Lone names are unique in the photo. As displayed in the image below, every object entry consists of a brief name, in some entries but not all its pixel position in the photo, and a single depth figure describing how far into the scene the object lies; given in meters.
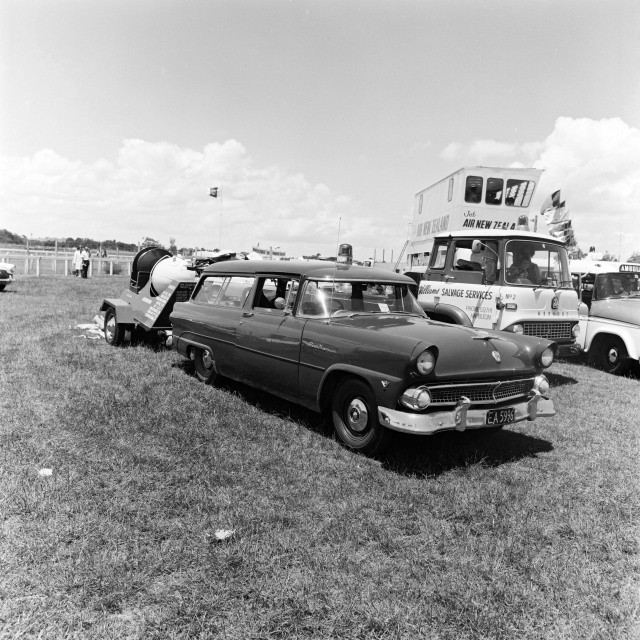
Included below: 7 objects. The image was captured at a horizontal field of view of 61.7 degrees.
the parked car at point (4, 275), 17.14
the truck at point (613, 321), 8.62
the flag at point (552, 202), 17.22
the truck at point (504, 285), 7.45
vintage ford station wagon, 4.14
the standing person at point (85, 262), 25.31
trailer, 8.55
